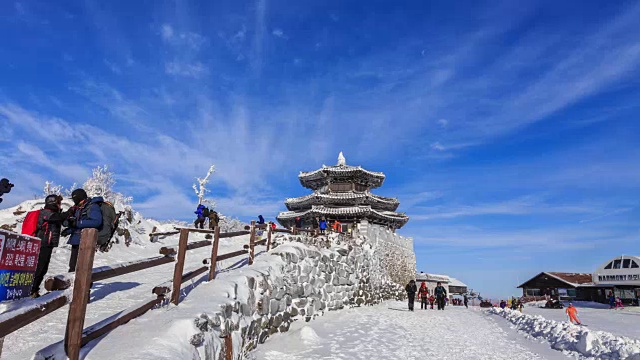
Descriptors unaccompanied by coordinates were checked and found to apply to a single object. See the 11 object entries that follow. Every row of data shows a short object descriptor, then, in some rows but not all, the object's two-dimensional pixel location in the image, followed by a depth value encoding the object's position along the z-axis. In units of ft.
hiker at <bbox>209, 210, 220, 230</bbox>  58.49
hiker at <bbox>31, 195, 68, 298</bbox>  18.66
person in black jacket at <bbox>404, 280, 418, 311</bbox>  57.75
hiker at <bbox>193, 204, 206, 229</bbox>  54.08
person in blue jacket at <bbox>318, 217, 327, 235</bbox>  66.95
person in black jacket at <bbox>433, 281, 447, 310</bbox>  63.26
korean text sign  11.91
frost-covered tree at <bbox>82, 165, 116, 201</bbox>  74.38
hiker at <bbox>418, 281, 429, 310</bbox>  62.24
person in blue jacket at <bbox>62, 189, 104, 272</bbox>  17.47
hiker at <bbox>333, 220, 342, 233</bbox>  77.20
